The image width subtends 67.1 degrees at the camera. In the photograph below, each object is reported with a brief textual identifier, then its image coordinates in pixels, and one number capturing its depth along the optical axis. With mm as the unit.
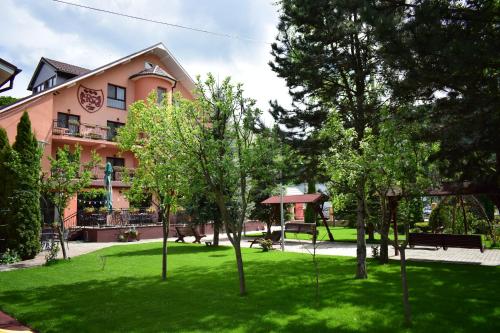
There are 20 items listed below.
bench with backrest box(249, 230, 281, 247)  19719
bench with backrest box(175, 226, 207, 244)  21652
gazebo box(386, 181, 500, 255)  12164
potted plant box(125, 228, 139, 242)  23455
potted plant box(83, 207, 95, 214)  23347
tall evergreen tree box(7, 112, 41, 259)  15180
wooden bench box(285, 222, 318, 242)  21617
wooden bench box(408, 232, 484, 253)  14195
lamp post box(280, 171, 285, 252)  17741
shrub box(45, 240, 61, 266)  13998
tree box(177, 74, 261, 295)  8586
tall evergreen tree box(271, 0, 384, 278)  11781
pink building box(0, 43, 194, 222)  24188
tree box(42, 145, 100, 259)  14016
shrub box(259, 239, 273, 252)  18219
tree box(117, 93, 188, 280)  10039
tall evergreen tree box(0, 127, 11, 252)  15312
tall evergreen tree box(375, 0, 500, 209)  5941
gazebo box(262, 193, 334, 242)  23172
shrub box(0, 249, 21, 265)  14586
